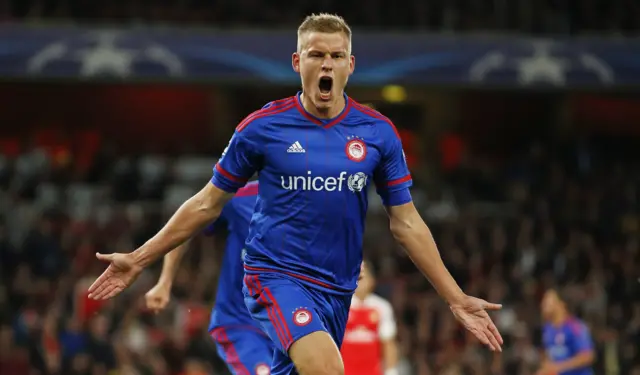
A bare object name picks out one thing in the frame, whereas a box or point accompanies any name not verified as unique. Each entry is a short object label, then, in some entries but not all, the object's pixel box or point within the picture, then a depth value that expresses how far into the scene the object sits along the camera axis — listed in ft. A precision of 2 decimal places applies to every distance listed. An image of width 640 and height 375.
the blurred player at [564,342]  72.23
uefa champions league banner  99.86
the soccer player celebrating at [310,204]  31.96
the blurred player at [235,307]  41.75
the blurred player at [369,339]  53.11
